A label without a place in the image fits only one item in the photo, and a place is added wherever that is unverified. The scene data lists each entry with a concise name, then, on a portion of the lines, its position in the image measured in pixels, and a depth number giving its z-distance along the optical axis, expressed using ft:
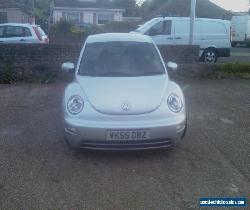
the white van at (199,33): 31.37
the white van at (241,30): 64.86
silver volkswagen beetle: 9.88
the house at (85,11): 82.86
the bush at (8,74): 21.88
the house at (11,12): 65.09
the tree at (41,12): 85.16
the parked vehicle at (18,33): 30.16
